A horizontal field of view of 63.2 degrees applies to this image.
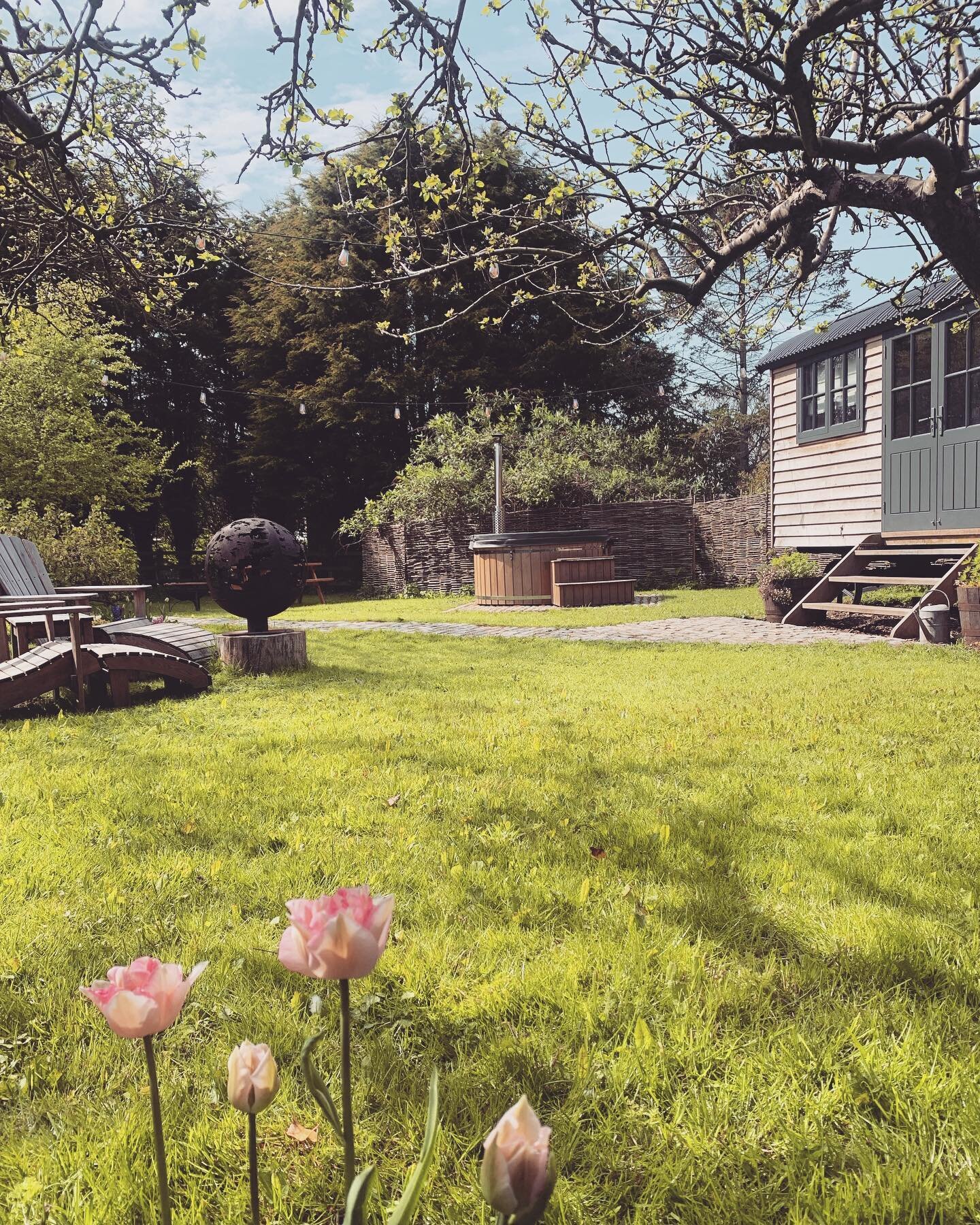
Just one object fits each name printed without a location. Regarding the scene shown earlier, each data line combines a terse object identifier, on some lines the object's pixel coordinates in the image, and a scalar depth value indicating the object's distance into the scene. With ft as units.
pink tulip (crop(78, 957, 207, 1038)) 2.56
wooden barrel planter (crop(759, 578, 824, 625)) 32.83
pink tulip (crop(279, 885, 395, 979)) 2.60
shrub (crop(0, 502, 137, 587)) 41.52
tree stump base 22.11
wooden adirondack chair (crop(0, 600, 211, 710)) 17.19
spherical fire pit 21.84
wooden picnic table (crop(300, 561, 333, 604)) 57.46
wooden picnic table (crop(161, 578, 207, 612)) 52.95
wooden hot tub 44.01
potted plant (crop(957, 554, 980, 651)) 23.56
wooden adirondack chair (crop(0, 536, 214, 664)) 19.95
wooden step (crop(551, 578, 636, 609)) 42.93
